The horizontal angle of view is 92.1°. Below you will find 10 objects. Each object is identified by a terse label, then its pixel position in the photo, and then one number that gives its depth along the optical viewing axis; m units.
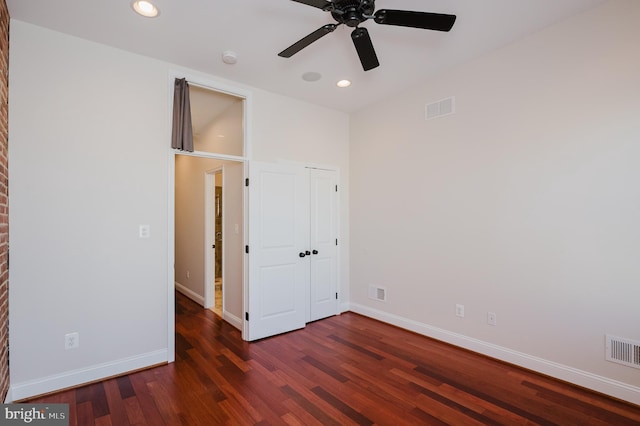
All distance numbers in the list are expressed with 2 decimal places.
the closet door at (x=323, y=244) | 4.33
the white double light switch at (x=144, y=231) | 3.01
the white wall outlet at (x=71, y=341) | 2.65
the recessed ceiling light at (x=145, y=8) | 2.33
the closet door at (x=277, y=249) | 3.73
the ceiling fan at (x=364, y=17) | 1.98
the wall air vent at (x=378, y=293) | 4.23
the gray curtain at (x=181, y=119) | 3.15
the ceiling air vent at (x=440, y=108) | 3.50
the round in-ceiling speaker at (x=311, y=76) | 3.46
